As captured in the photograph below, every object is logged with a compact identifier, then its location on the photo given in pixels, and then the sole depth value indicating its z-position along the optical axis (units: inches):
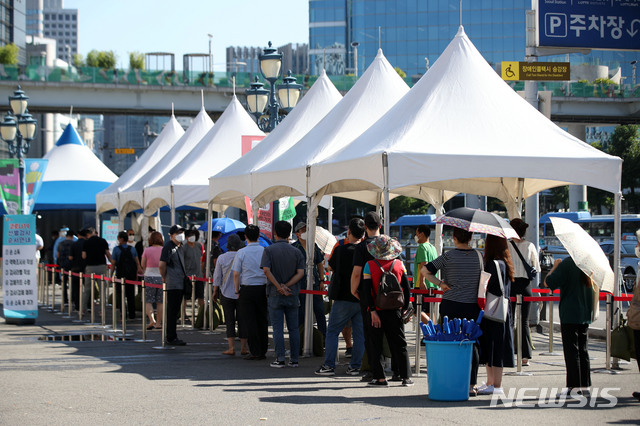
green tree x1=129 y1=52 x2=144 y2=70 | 2613.2
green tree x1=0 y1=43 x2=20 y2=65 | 2421.5
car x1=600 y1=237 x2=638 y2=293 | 1157.2
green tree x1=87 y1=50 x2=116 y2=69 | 2659.9
